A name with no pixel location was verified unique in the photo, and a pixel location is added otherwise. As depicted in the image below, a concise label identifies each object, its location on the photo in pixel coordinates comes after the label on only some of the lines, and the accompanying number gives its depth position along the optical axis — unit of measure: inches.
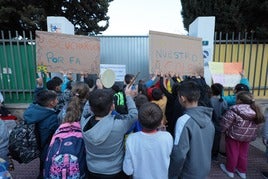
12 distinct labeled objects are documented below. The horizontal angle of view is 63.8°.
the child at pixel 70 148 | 76.7
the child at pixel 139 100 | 114.0
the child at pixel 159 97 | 139.6
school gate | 222.1
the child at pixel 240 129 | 125.3
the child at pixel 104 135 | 73.8
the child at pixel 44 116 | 96.2
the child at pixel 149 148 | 73.2
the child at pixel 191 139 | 76.0
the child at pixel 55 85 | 134.6
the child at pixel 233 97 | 157.9
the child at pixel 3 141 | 91.3
